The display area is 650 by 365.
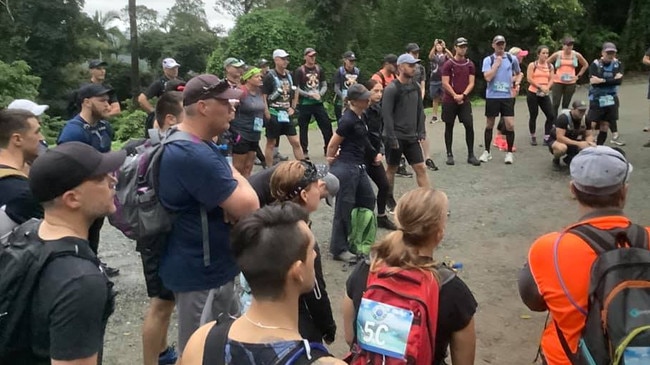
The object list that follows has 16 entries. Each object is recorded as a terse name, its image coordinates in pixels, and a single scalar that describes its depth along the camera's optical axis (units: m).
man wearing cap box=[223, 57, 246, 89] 9.36
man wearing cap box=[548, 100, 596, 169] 9.95
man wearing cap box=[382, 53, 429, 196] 8.04
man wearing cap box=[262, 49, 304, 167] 10.48
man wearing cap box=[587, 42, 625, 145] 11.14
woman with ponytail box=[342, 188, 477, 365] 2.70
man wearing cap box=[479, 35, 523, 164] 10.66
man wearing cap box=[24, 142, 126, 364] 2.19
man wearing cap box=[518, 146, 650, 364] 2.55
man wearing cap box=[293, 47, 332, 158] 11.38
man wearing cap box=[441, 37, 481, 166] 10.62
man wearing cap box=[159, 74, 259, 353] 3.31
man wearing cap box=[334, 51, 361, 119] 12.03
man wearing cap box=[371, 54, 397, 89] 10.70
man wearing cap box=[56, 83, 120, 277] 5.61
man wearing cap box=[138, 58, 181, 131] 8.62
